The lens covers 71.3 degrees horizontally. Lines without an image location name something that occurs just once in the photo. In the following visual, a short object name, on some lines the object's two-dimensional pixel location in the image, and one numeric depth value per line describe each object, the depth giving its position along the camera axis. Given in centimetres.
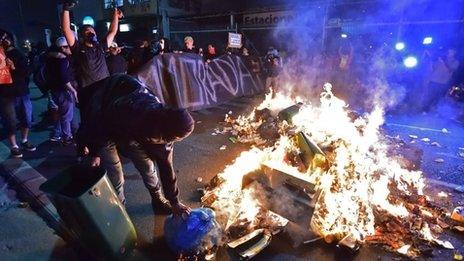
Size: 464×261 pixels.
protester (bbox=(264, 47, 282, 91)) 1182
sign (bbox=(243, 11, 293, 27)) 1870
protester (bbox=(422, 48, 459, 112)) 1081
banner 902
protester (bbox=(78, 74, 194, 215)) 252
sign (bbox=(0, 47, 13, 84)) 560
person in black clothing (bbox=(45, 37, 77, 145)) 618
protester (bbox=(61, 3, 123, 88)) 544
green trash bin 287
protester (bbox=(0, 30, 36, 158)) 577
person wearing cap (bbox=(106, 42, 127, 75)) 739
